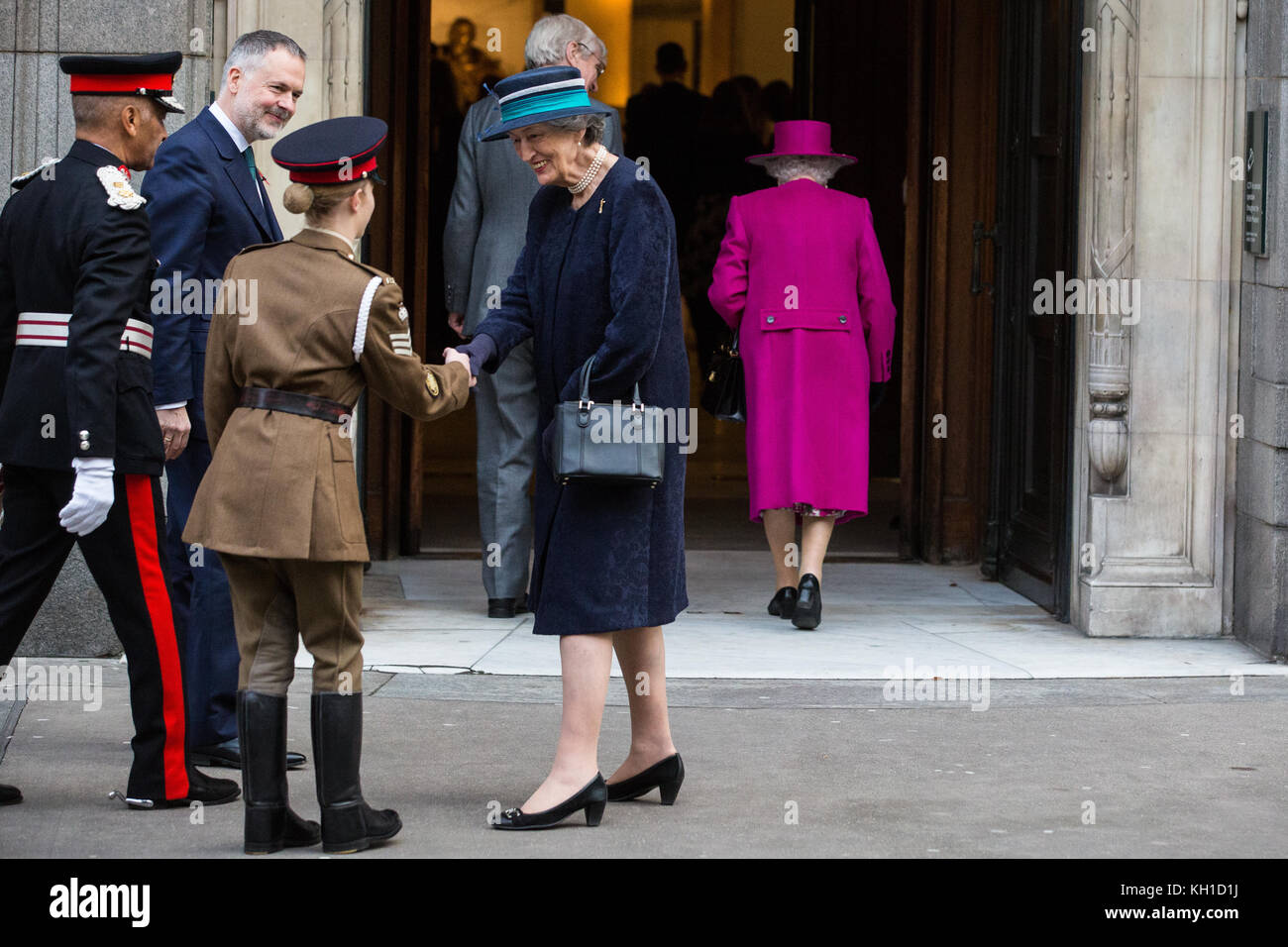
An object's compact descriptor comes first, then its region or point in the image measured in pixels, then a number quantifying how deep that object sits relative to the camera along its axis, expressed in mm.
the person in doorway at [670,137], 14328
